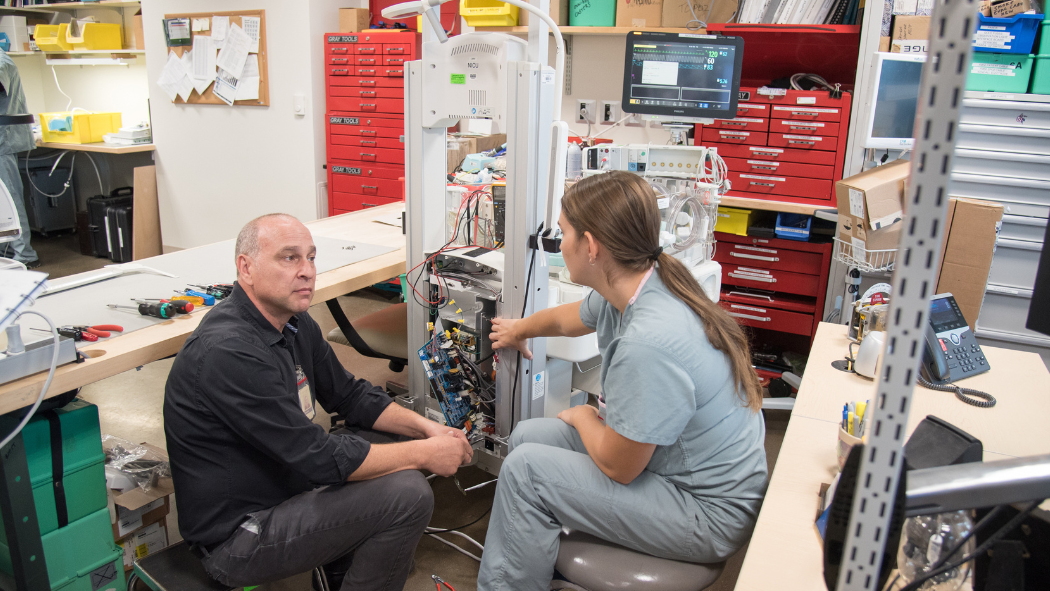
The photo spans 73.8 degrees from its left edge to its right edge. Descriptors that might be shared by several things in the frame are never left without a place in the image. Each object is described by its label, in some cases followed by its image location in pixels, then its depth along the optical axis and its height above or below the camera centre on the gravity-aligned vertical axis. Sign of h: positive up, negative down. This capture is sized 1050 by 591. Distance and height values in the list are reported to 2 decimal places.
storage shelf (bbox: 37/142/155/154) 5.12 -0.27
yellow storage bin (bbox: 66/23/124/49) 5.31 +0.54
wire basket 2.45 -0.43
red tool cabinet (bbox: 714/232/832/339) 3.17 -0.67
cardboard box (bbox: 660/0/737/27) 3.38 +0.56
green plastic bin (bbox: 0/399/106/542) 1.51 -0.77
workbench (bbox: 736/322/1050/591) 1.05 -0.60
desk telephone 1.68 -0.51
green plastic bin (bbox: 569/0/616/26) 3.56 +0.57
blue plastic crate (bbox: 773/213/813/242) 3.12 -0.41
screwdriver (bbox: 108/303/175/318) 1.84 -0.51
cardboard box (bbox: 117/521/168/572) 1.85 -1.13
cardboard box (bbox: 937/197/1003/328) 2.54 -0.40
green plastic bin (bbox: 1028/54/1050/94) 2.67 +0.24
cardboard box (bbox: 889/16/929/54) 2.81 +0.41
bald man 1.46 -0.74
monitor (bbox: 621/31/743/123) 2.76 +0.21
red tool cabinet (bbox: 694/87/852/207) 2.99 -0.05
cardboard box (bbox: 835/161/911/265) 2.34 -0.24
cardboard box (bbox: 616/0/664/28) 3.46 +0.55
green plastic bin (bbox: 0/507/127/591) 1.56 -1.00
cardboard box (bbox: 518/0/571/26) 3.72 +0.58
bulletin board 4.55 +0.24
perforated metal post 0.47 -0.10
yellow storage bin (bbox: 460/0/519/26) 3.51 +0.54
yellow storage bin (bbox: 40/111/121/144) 5.24 -0.13
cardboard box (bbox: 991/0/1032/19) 2.57 +0.48
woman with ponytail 1.25 -0.56
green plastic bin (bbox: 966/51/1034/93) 2.71 +0.26
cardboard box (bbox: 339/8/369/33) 4.31 +0.59
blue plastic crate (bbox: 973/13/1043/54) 2.65 +0.39
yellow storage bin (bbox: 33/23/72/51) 5.46 +0.54
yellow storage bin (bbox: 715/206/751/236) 3.21 -0.40
